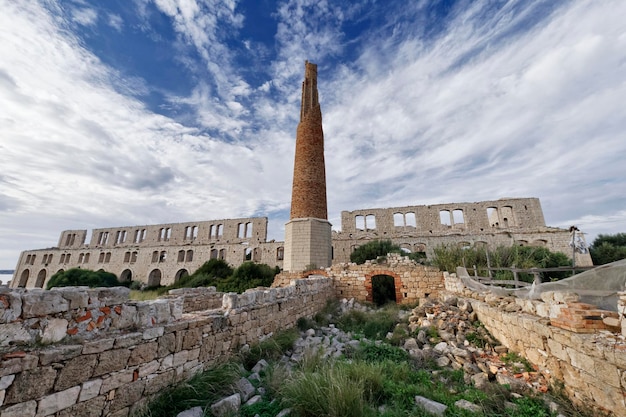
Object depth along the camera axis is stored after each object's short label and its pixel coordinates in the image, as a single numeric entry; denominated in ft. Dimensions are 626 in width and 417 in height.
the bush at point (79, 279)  74.38
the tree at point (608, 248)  61.46
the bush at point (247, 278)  64.08
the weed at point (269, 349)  15.02
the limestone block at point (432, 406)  9.46
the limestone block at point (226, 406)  9.56
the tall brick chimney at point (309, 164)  48.14
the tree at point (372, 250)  62.85
